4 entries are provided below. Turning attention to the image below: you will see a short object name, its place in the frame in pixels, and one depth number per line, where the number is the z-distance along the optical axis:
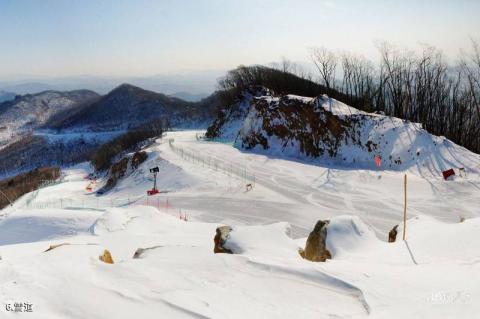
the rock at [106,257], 11.70
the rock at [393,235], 17.86
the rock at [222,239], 13.49
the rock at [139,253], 11.97
